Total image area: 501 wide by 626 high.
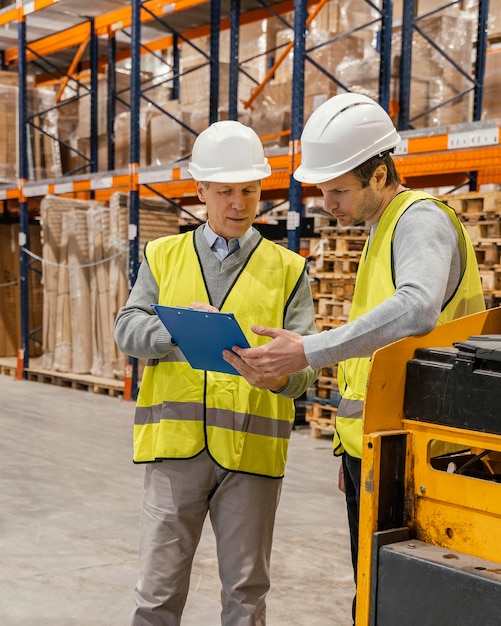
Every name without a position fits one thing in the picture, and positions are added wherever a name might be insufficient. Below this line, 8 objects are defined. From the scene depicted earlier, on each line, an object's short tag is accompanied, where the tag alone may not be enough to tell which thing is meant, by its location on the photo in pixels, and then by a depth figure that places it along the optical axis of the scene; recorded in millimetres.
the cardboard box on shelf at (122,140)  11141
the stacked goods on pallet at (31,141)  11945
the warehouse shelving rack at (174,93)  7125
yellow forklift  1790
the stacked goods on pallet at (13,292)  12312
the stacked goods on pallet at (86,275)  9969
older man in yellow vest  2635
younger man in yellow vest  2064
